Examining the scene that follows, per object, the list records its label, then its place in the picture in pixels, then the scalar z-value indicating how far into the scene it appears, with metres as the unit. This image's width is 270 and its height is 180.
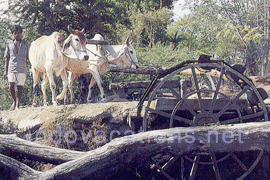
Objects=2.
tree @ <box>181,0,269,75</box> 17.94
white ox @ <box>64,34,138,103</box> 10.18
